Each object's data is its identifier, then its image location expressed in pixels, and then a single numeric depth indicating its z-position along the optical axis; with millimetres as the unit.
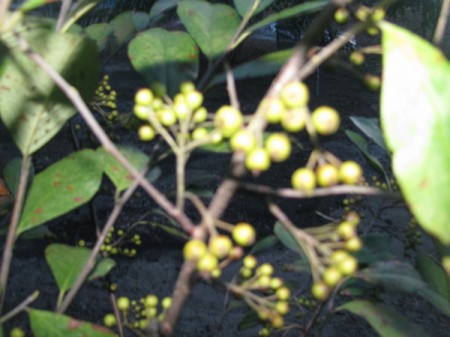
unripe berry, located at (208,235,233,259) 318
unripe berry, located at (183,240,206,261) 316
